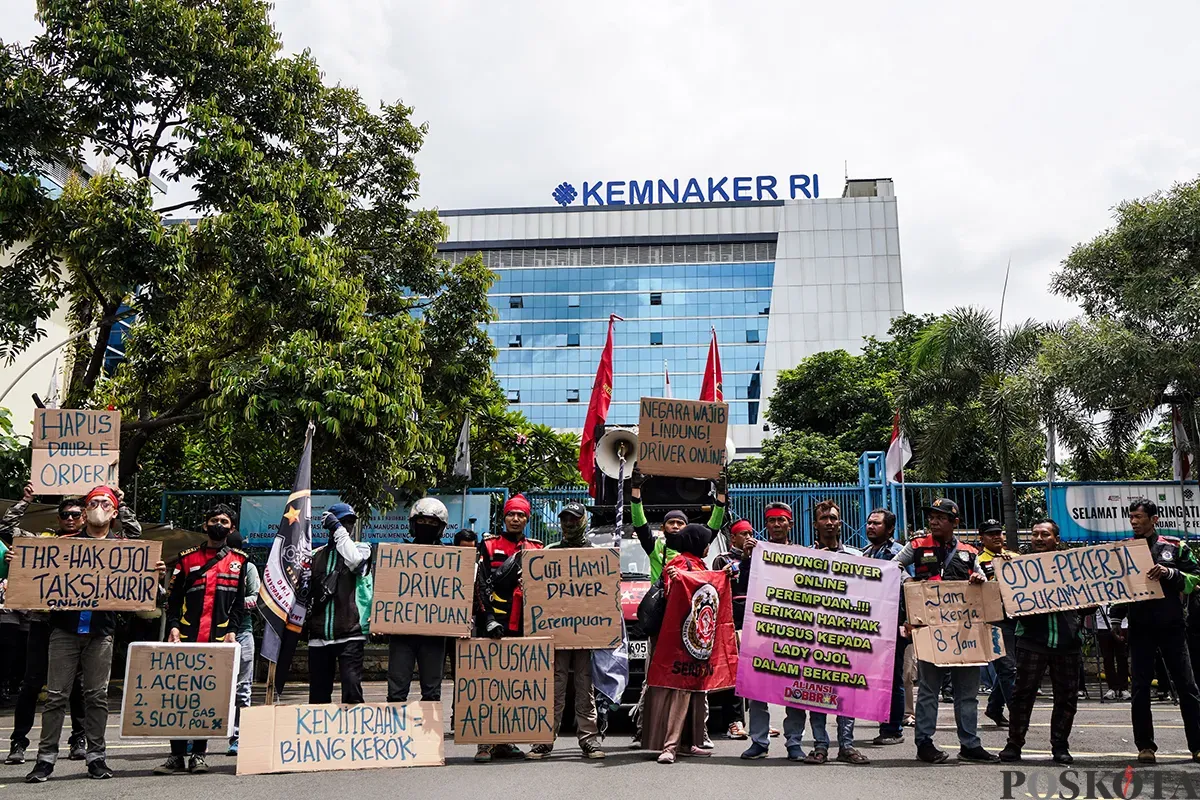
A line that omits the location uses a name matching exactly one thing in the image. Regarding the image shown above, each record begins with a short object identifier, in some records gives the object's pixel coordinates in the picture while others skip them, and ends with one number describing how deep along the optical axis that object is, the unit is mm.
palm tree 20297
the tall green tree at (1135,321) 17781
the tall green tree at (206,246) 14492
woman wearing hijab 8250
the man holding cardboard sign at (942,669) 8094
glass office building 82688
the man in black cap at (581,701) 8250
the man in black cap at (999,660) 10297
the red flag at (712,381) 13977
